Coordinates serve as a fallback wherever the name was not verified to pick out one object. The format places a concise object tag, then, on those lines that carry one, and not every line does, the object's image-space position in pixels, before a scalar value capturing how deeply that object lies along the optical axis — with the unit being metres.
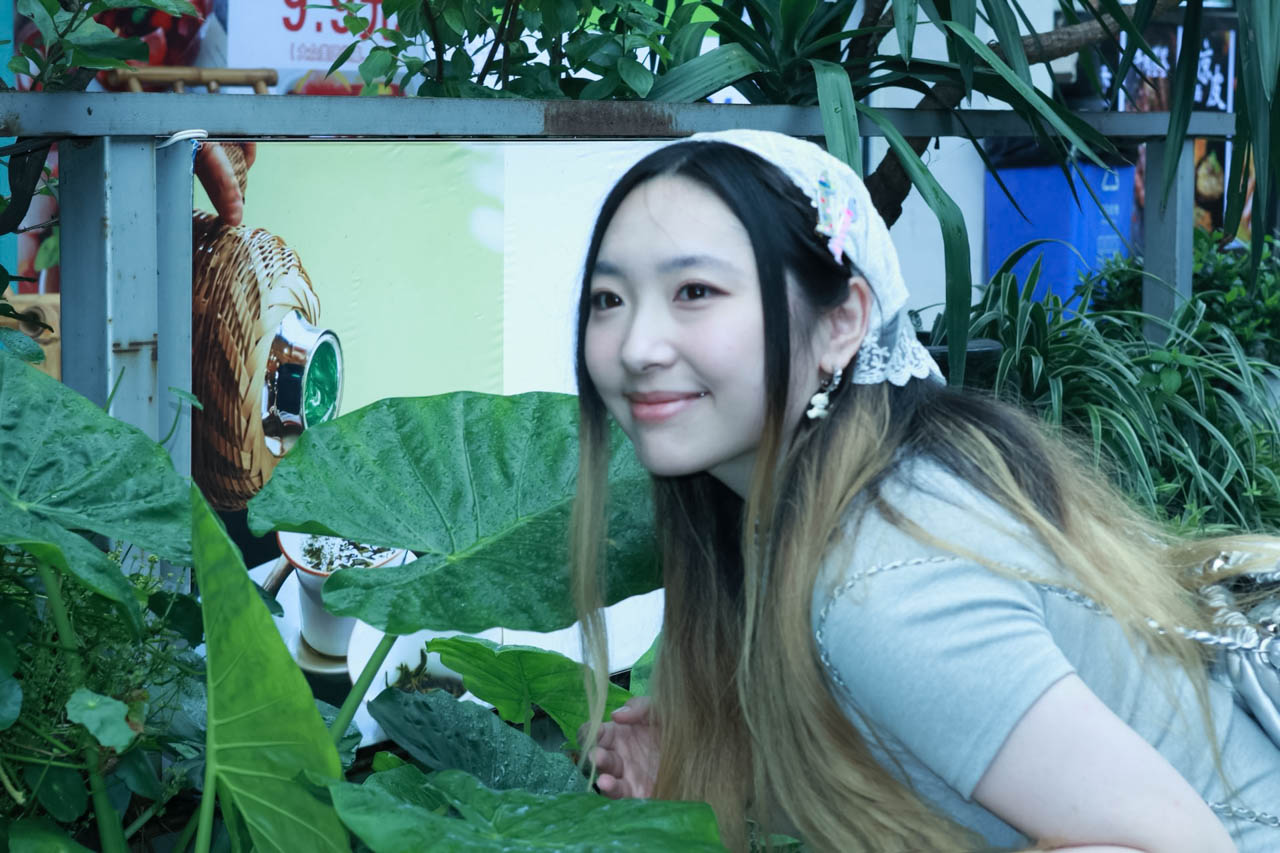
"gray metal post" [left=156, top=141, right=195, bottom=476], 1.65
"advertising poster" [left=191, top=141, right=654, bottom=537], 1.79
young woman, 1.05
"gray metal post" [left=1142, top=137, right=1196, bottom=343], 3.02
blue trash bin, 5.36
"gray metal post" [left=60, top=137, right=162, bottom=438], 1.57
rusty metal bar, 1.54
